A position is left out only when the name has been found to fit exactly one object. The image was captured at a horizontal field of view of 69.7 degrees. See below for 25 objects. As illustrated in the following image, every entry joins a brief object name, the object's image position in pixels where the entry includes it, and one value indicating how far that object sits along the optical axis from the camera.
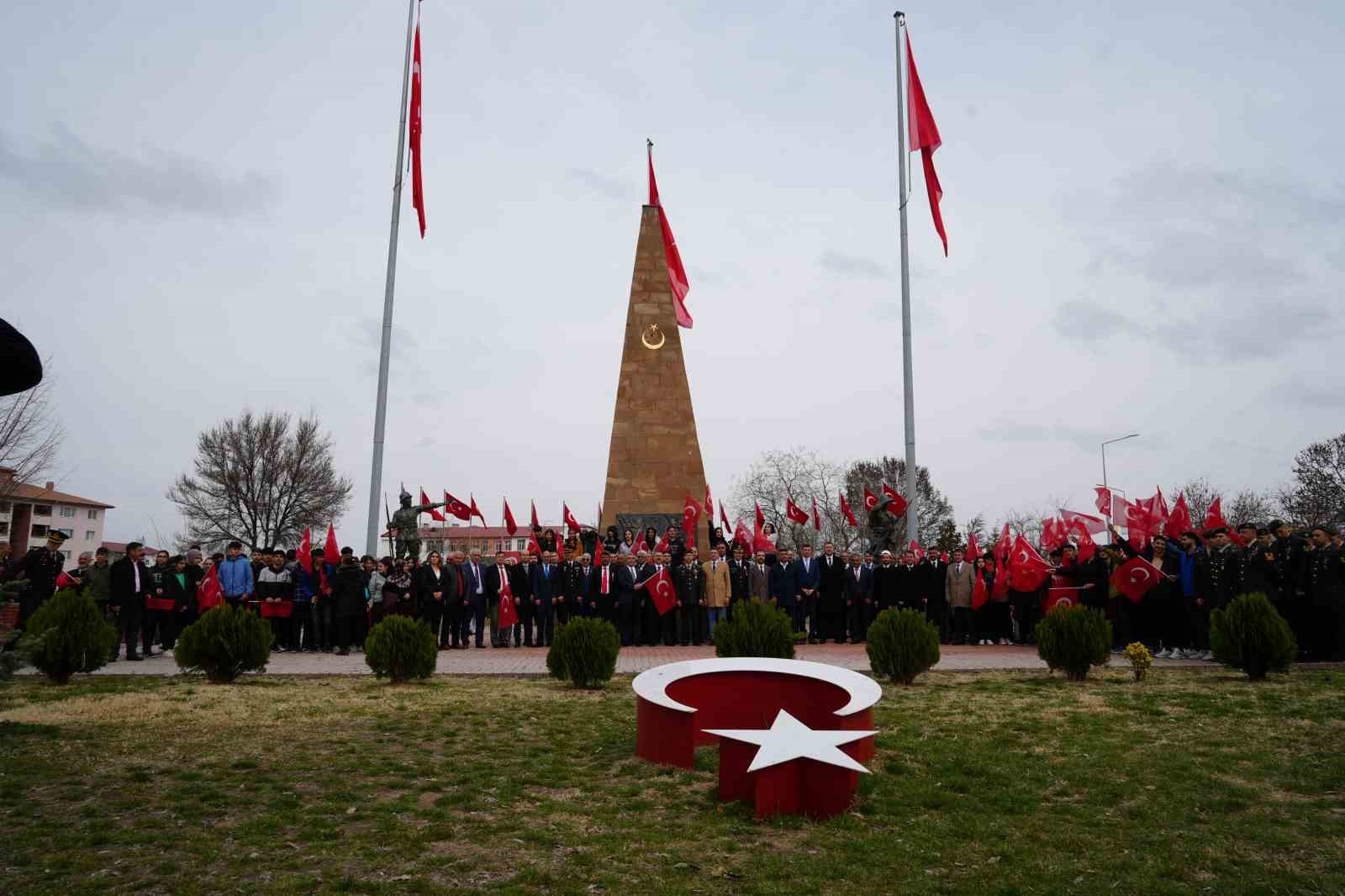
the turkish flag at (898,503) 20.12
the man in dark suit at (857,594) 18.91
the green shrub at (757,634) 10.57
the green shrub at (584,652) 11.18
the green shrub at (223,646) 11.44
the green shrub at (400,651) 11.56
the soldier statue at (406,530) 21.08
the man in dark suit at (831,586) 18.98
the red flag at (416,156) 21.73
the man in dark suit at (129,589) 14.47
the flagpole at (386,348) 20.11
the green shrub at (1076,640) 11.30
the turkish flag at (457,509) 22.92
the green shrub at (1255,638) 10.80
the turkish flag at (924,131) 21.09
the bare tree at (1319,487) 43.62
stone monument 25.84
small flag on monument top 26.83
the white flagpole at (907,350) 20.55
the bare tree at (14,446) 22.94
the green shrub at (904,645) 10.97
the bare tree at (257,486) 45.50
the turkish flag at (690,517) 22.50
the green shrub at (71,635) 10.87
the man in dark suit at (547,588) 18.34
